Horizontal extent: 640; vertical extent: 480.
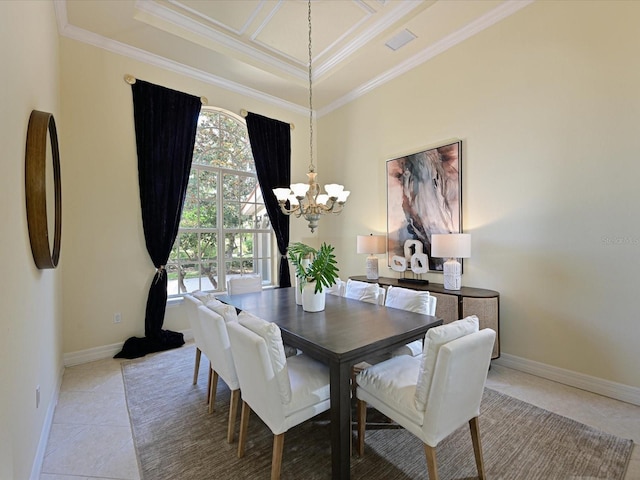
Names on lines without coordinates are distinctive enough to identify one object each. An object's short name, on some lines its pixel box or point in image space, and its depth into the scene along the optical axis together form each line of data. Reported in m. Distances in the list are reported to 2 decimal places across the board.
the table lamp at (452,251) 3.17
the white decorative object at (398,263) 3.99
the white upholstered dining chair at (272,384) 1.55
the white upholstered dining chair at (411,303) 2.36
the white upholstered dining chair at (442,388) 1.42
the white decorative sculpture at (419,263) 3.77
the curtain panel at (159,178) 3.67
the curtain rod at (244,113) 4.61
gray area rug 1.71
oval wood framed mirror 1.69
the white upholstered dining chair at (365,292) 3.02
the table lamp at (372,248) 4.19
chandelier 2.91
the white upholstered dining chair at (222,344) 1.98
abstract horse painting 3.54
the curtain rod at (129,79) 3.61
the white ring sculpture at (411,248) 3.87
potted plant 2.34
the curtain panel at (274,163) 4.76
